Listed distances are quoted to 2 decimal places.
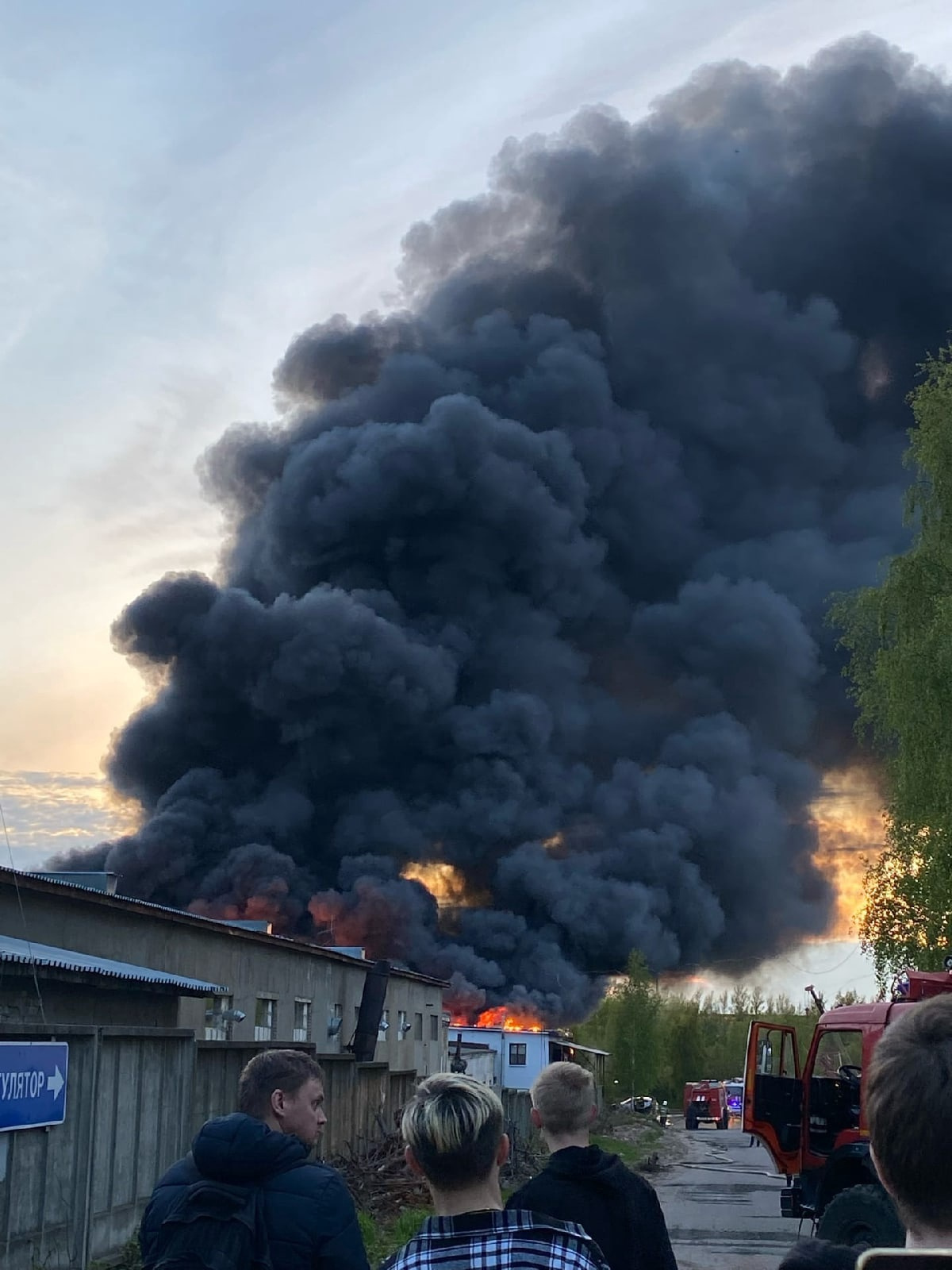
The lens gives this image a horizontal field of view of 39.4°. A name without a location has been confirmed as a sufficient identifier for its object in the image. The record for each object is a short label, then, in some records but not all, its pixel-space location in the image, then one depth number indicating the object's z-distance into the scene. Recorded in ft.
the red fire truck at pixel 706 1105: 201.36
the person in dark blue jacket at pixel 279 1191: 11.80
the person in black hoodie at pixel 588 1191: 14.19
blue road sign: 27.25
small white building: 150.61
